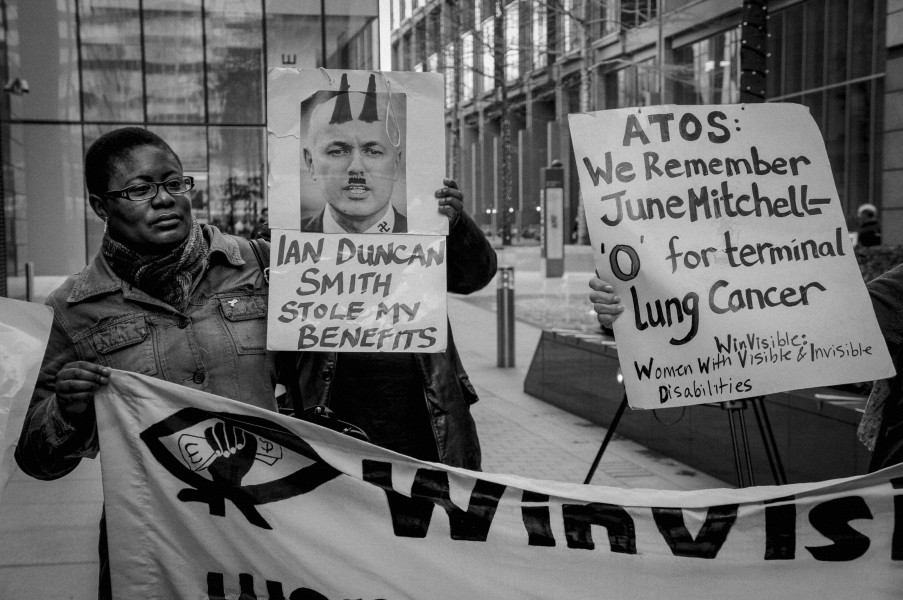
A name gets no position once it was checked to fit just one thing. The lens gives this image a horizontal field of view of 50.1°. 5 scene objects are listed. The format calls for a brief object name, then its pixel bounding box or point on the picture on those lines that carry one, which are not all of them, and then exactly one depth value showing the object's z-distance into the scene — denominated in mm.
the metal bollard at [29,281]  16823
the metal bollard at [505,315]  11951
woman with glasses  2602
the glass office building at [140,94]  19875
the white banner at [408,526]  2627
